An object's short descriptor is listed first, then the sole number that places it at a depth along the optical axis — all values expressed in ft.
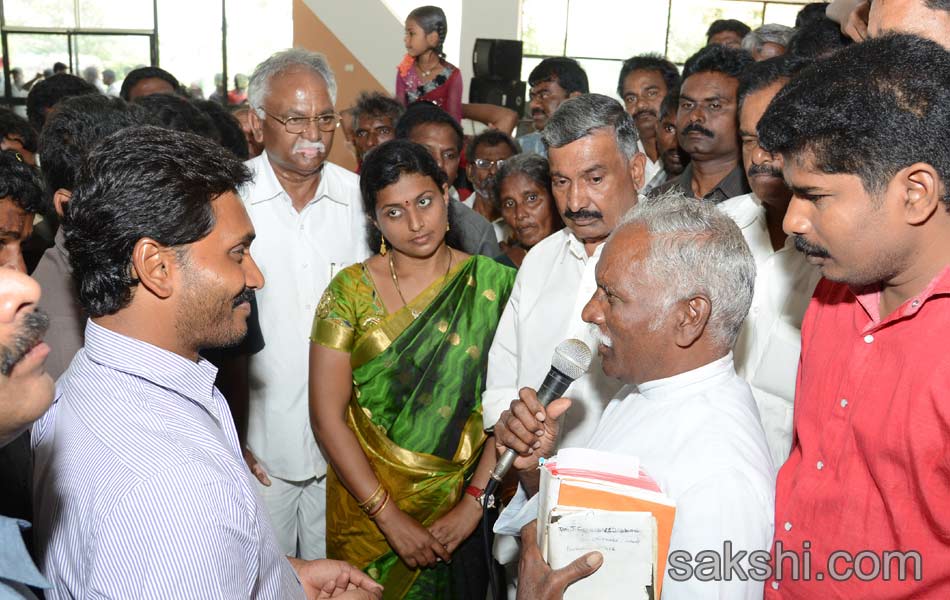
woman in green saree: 8.39
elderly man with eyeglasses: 9.14
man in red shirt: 4.20
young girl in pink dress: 19.47
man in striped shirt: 3.81
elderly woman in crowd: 11.70
